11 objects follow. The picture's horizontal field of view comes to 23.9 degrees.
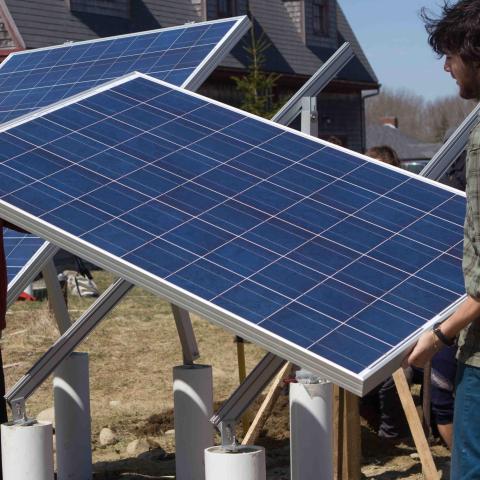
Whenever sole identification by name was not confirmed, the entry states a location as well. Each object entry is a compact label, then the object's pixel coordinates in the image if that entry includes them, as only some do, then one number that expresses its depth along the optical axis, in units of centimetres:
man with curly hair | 318
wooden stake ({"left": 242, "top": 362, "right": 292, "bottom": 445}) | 622
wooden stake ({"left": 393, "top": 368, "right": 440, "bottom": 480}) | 572
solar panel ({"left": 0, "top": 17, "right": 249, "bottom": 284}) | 644
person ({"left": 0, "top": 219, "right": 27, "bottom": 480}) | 493
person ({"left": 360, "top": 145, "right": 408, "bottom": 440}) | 721
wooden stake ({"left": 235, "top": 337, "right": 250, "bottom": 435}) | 699
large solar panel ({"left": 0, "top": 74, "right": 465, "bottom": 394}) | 349
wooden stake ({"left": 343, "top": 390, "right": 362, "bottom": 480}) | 587
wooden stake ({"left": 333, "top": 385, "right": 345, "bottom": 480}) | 580
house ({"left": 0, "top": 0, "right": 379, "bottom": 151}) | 2098
